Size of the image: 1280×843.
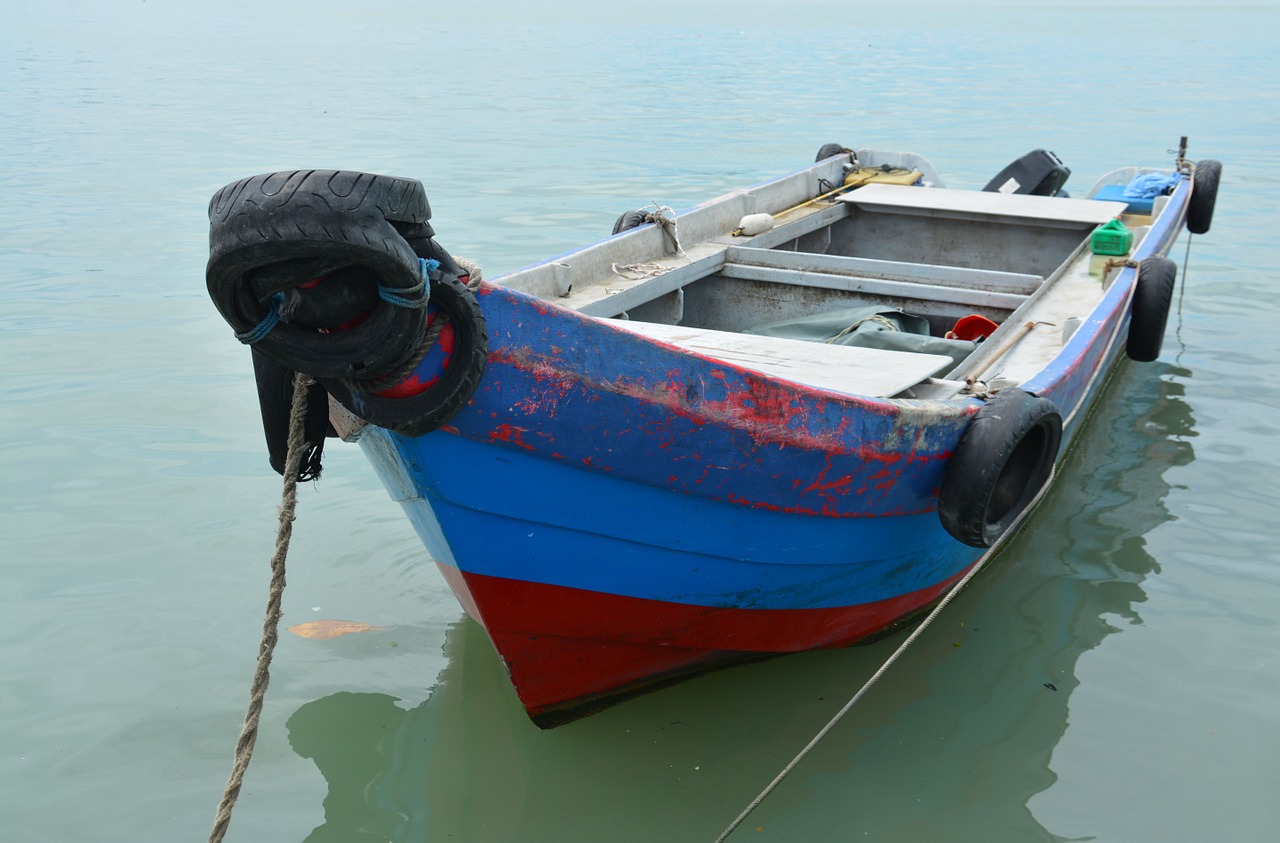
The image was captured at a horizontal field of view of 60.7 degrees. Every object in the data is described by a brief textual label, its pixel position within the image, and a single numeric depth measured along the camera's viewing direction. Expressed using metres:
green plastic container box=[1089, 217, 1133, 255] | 5.20
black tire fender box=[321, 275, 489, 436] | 2.39
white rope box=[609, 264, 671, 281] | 5.13
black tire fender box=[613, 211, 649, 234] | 5.68
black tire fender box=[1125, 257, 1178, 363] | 5.14
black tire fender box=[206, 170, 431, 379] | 1.95
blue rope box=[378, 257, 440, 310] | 2.15
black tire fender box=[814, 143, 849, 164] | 7.54
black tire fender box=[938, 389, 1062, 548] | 3.22
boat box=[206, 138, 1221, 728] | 2.16
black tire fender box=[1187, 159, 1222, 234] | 7.38
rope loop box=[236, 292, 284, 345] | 2.14
